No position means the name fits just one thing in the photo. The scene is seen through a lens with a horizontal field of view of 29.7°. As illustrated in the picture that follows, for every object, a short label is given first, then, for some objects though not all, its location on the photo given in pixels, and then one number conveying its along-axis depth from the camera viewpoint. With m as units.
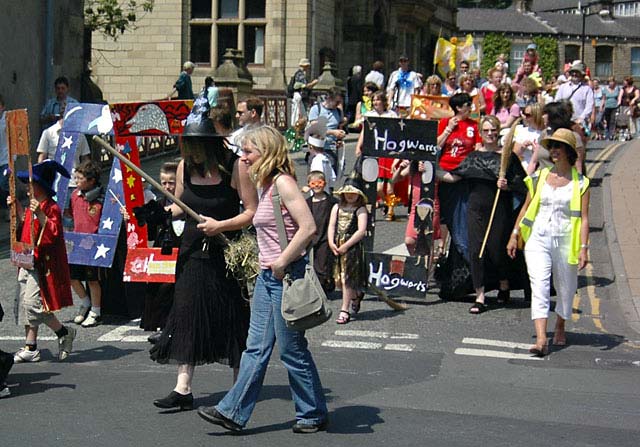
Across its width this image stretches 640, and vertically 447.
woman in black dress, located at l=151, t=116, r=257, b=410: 7.35
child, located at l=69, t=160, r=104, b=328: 10.92
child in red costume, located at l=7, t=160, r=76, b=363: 9.04
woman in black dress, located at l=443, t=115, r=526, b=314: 11.66
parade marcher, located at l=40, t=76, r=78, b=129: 16.48
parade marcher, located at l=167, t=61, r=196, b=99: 24.48
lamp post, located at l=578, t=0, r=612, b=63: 100.44
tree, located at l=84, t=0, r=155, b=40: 27.34
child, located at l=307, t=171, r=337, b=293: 11.22
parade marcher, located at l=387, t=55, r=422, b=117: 24.58
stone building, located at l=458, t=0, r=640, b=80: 96.56
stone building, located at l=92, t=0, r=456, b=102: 32.94
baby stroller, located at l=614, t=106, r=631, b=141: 36.78
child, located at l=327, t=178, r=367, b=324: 11.03
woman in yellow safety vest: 9.59
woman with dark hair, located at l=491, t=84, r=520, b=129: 16.02
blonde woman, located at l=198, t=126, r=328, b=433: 6.78
